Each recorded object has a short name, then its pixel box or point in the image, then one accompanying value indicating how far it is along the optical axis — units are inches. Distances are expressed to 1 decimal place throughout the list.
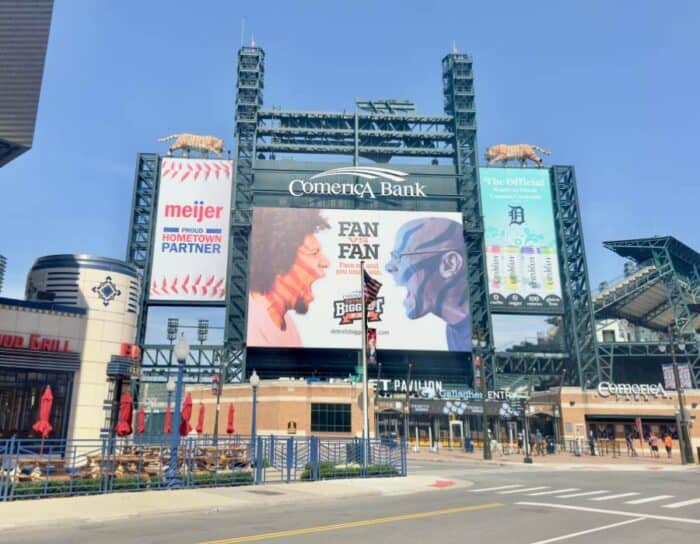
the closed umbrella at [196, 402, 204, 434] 1211.2
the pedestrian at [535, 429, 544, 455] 1892.2
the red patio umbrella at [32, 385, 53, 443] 719.1
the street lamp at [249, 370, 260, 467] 830.5
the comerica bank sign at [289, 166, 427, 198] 2999.5
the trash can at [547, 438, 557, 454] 2003.0
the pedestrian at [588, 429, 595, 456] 1900.8
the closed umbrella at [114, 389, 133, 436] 790.2
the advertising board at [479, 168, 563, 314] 2842.0
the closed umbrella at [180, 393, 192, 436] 857.8
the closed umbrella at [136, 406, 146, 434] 1114.5
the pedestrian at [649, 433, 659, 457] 1792.7
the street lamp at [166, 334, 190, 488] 711.1
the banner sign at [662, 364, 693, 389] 1666.1
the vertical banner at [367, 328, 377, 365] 1123.9
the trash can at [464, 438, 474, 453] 2062.0
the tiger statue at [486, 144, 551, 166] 3169.3
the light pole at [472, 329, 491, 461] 1593.3
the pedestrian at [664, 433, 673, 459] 1701.5
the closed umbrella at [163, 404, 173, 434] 1126.4
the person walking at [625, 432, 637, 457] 1909.4
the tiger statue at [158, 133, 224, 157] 3058.6
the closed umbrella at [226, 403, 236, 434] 1186.9
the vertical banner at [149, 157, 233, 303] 2751.0
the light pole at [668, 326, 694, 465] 1462.8
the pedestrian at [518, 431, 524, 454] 2072.8
